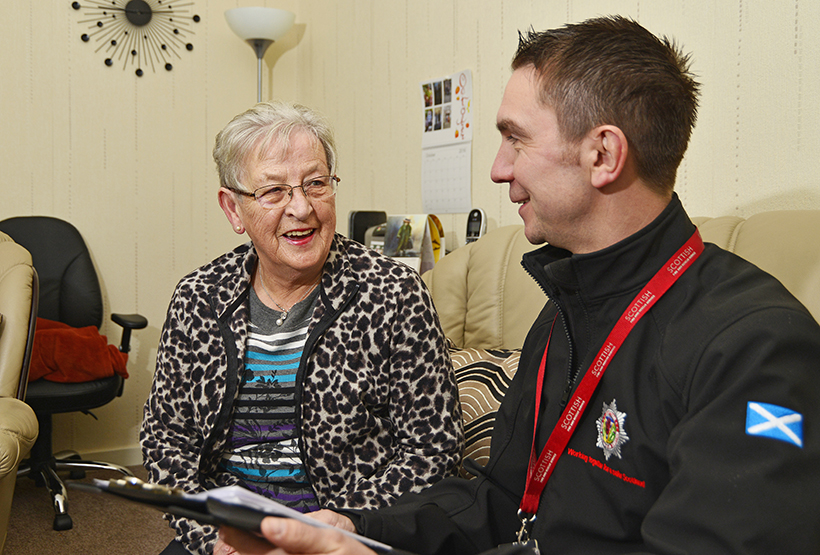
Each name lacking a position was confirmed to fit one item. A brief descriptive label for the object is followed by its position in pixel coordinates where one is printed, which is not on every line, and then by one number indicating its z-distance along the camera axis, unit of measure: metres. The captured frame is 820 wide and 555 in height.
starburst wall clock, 3.53
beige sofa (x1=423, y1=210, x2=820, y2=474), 1.32
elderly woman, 1.32
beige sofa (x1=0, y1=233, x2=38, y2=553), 1.81
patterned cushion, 1.55
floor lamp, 3.53
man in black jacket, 0.66
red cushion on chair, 2.82
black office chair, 3.03
